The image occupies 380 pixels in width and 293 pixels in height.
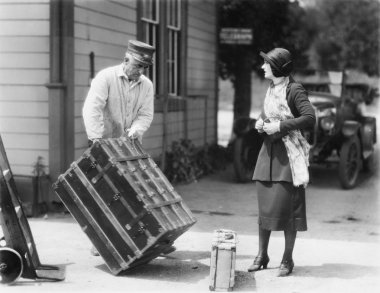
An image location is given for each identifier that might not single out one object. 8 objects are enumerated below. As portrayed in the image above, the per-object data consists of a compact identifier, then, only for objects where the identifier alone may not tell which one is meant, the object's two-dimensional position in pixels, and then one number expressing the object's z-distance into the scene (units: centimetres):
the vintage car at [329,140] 1073
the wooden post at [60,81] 798
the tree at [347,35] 4881
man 587
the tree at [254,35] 1511
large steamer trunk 529
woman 555
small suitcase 514
